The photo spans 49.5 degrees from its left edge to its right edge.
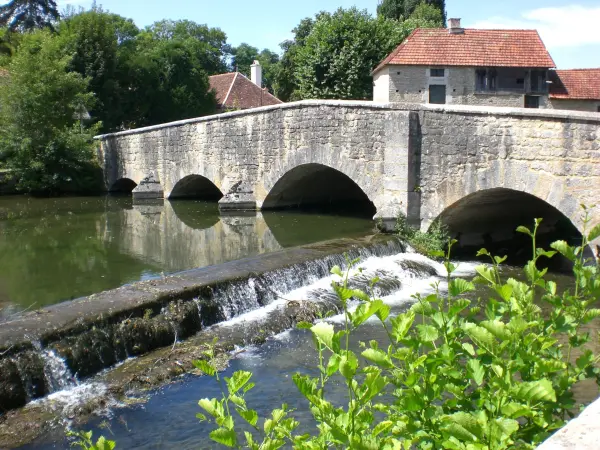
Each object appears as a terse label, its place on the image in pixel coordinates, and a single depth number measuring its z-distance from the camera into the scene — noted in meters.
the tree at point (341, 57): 26.92
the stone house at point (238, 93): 34.94
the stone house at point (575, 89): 27.86
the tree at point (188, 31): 51.56
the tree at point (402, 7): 43.06
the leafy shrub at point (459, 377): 2.13
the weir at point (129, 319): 5.67
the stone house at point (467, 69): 27.12
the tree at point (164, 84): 24.98
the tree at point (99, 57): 22.66
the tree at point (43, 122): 17.44
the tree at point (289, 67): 35.56
